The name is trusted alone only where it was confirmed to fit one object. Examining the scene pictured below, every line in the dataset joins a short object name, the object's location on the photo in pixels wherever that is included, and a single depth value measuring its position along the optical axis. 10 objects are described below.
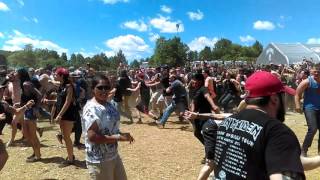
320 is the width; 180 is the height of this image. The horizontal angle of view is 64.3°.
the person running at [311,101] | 4.67
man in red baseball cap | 1.29
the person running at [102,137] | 2.53
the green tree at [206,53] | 49.14
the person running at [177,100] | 7.22
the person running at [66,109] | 4.55
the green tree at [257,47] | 61.98
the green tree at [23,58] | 55.67
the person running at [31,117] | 4.92
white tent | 32.20
